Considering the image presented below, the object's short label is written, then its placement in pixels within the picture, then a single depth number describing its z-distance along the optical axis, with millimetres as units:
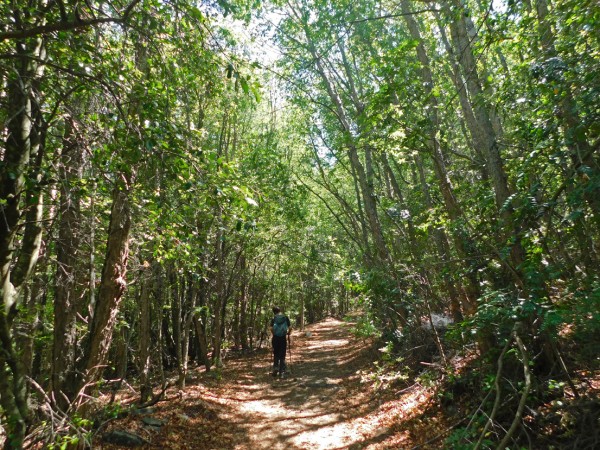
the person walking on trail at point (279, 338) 11414
